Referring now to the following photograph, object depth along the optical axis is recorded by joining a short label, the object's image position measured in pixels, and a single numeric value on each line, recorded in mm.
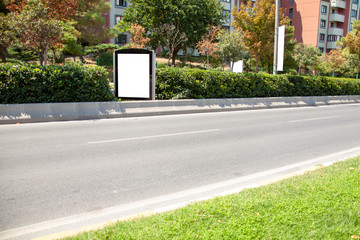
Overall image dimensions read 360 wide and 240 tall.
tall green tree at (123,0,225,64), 37312
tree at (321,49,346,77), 45000
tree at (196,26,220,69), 31297
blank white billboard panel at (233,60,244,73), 26764
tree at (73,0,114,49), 36656
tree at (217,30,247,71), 22656
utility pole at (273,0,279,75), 20122
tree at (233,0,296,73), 23984
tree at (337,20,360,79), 32406
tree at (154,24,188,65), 36156
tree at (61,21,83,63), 28997
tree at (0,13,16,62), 15201
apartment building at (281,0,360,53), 62969
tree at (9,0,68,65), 14969
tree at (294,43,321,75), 44969
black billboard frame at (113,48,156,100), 14523
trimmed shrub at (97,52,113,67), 31225
